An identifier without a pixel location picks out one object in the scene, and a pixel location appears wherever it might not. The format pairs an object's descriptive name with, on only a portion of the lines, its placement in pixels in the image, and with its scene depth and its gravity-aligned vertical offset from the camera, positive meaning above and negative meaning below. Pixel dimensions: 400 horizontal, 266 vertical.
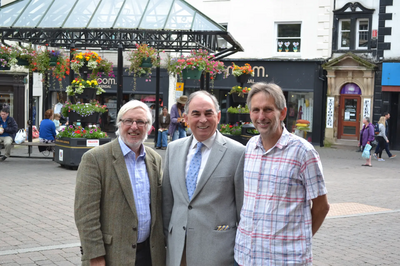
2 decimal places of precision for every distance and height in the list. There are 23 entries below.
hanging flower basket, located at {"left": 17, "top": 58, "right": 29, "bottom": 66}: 16.44 +1.12
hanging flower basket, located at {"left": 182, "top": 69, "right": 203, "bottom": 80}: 15.95 +0.88
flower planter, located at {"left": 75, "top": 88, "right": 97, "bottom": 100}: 14.16 +0.18
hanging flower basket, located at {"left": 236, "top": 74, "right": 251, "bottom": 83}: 17.22 +0.84
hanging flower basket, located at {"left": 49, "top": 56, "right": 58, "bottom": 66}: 16.08 +1.16
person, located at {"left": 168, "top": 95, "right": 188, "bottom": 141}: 18.25 -0.62
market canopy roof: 15.38 +2.36
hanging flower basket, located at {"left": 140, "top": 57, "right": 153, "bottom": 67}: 15.77 +1.14
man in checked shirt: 3.18 -0.52
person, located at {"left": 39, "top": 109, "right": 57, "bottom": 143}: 15.76 -0.94
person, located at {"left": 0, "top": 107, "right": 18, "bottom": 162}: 15.78 -0.94
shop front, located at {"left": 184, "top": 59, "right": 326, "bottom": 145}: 25.69 +0.96
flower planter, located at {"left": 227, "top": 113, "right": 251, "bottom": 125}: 16.61 -0.42
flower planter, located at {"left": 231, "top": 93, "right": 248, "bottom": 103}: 16.72 +0.19
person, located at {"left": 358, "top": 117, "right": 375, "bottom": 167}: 18.92 -0.91
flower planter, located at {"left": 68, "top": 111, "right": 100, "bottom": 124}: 13.85 -0.45
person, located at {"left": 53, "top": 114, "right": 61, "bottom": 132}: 19.75 -0.77
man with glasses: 3.44 -0.65
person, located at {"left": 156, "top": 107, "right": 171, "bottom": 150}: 19.69 -0.98
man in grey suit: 3.46 -0.59
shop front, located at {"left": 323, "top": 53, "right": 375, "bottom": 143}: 24.19 +0.56
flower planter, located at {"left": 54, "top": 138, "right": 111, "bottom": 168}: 13.70 -1.22
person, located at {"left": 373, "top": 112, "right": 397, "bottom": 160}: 20.58 -1.38
